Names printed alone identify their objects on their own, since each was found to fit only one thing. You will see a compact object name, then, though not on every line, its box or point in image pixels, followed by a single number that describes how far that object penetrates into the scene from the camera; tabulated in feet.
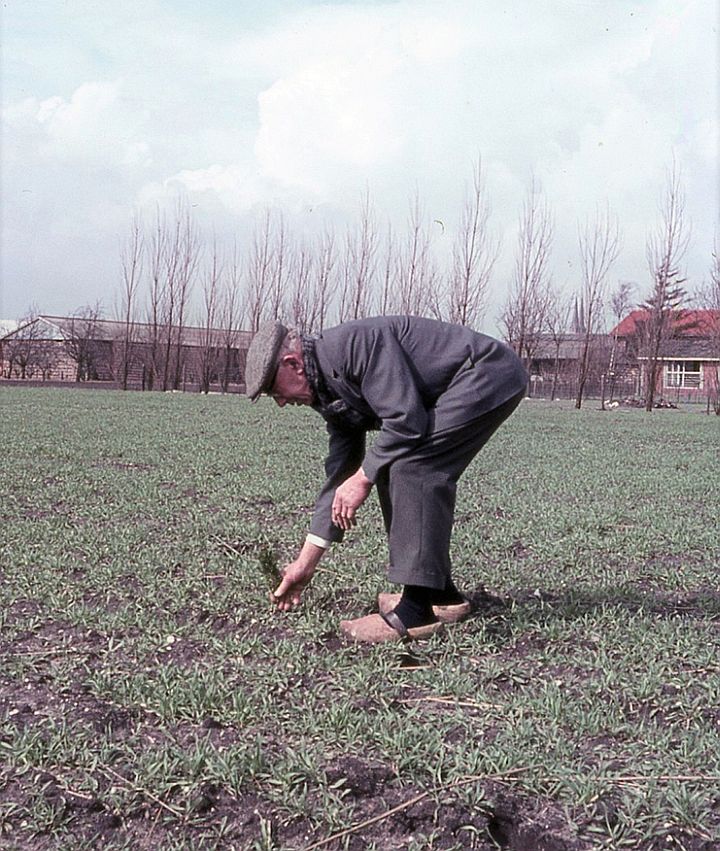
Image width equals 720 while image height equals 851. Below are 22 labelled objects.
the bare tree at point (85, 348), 164.35
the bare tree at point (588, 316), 115.38
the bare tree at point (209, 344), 139.13
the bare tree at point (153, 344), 137.80
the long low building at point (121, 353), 140.97
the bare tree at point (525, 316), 119.34
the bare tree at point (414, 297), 125.49
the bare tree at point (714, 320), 106.93
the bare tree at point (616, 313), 149.12
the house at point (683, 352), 123.75
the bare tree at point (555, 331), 132.81
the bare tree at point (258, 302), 136.98
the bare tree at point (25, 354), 165.48
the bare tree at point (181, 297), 137.80
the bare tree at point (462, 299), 119.75
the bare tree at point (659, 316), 108.58
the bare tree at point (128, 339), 131.64
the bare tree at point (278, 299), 136.46
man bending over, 11.01
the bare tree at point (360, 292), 130.93
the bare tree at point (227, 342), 142.59
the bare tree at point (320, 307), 133.80
